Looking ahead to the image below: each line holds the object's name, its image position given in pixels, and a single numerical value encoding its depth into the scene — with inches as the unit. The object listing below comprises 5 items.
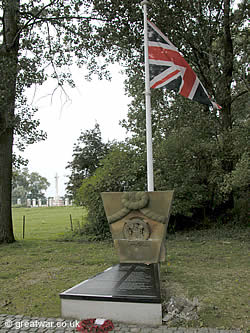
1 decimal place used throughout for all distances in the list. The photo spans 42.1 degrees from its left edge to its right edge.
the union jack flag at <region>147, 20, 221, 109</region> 285.4
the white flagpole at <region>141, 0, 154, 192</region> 275.3
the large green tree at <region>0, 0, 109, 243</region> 454.9
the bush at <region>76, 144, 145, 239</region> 507.8
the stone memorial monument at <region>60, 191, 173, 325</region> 180.9
